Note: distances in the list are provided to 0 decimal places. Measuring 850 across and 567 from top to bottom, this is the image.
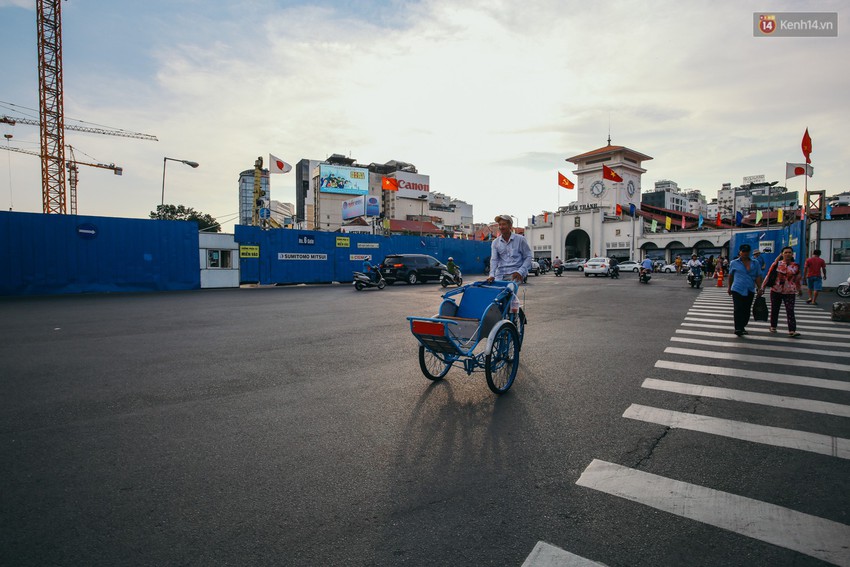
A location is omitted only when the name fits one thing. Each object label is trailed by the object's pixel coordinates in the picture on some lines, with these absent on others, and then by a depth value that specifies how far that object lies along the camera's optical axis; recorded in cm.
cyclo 471
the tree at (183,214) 6888
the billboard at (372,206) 6881
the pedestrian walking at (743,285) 853
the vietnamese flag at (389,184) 6305
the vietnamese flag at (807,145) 1889
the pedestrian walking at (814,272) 1419
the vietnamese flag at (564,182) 5096
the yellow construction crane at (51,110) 5006
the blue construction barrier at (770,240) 2422
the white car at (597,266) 3441
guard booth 2261
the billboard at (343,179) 9088
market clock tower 6594
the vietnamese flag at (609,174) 5022
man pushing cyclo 703
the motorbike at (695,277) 2173
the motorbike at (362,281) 2117
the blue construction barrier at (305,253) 2428
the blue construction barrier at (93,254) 1767
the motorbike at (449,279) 2331
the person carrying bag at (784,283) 845
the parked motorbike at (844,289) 1554
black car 2458
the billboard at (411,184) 10562
